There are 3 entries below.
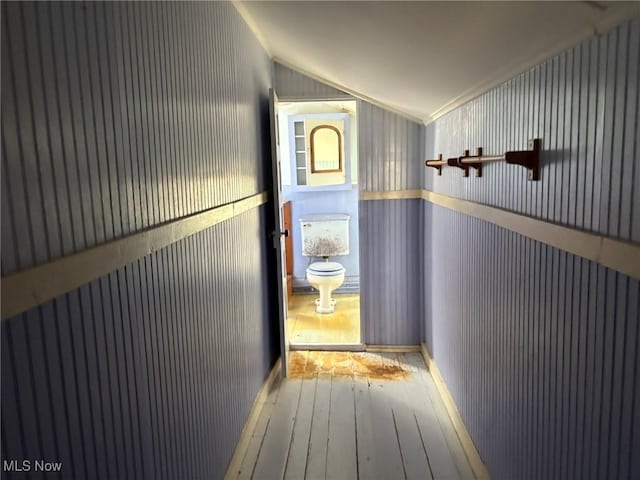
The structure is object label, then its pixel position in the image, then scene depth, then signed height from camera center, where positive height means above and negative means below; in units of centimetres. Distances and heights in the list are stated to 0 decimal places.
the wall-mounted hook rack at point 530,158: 143 +2
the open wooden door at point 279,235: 295 -41
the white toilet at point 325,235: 491 -66
